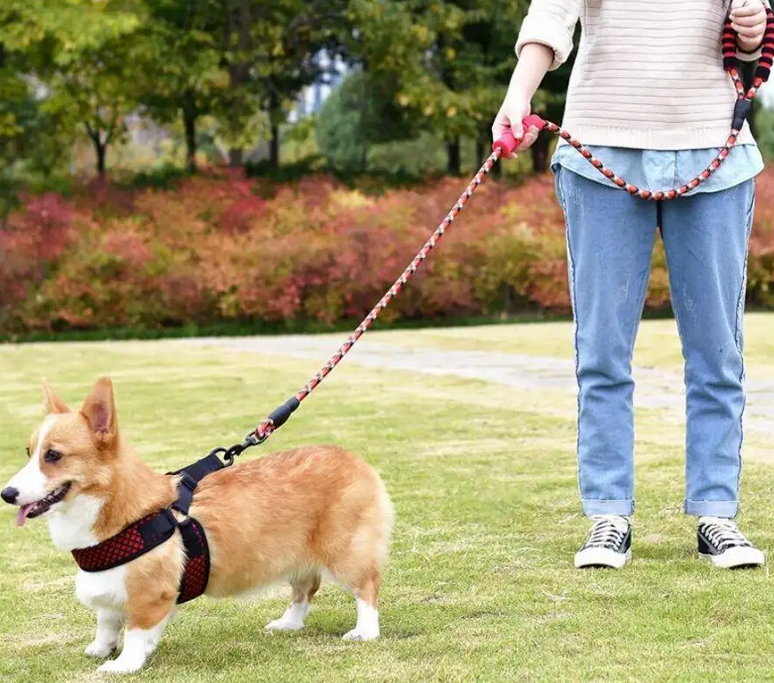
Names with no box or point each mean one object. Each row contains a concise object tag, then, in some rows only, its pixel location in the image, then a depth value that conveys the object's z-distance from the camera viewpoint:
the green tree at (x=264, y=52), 24.22
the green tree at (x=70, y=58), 20.25
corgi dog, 3.06
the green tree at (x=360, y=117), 27.72
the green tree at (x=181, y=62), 22.81
